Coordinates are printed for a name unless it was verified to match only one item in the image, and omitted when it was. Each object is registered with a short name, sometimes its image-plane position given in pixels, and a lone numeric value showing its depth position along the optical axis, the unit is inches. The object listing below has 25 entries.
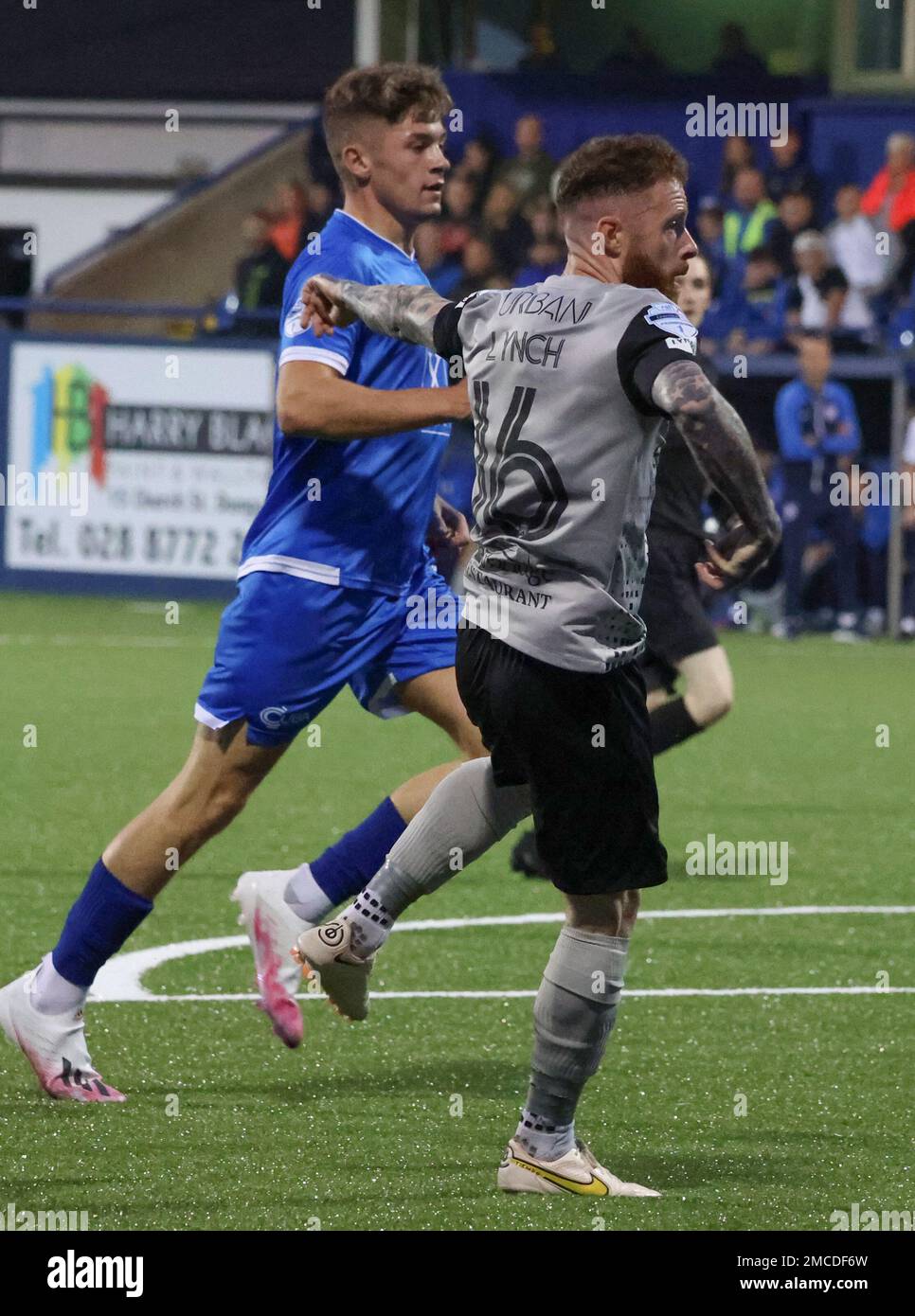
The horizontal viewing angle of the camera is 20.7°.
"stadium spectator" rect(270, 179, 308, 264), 874.8
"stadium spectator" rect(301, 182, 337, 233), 863.1
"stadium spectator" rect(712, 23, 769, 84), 939.3
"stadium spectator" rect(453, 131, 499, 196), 850.1
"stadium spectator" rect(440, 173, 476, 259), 834.8
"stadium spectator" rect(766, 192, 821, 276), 788.6
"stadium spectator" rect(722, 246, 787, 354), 776.9
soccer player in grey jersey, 173.0
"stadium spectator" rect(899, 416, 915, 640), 726.5
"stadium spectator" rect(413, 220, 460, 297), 813.9
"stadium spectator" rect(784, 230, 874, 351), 773.3
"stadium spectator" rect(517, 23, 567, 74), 962.1
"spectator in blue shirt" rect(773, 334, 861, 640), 722.8
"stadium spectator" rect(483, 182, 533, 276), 810.8
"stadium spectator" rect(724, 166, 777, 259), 794.2
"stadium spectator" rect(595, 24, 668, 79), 941.2
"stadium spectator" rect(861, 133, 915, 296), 783.1
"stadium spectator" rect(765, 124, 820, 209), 807.1
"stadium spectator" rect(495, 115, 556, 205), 837.2
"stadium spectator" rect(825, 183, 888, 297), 798.5
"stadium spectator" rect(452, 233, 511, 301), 790.5
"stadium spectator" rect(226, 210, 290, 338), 833.5
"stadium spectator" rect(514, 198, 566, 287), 784.3
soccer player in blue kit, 208.8
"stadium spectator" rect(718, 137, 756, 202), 815.7
